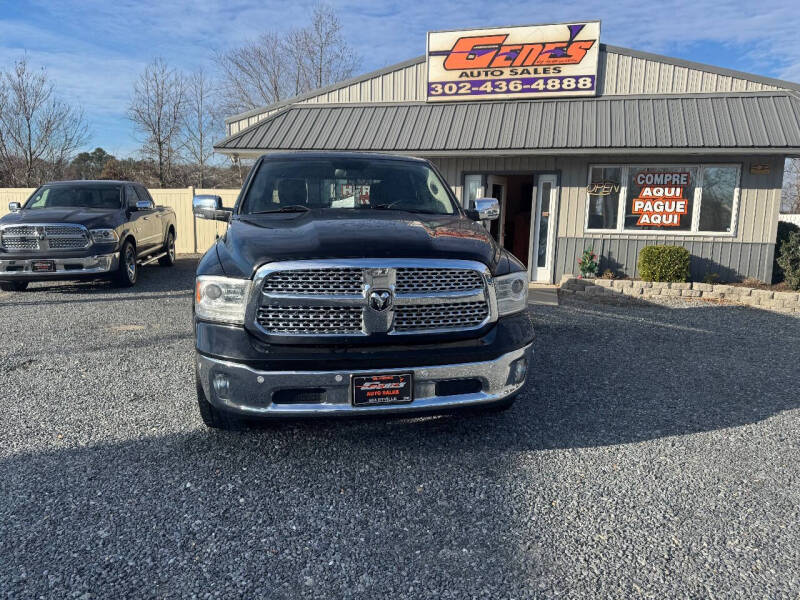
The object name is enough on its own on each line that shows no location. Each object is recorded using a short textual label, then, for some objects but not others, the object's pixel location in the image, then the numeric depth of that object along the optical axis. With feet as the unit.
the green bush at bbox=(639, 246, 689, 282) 32.86
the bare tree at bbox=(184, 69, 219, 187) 107.65
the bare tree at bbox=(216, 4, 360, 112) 102.63
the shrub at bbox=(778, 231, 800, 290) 32.81
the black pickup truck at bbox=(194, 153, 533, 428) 9.59
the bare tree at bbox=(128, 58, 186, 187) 101.96
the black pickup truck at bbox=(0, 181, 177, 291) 28.71
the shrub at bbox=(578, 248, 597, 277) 35.91
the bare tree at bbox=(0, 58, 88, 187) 78.33
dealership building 33.78
